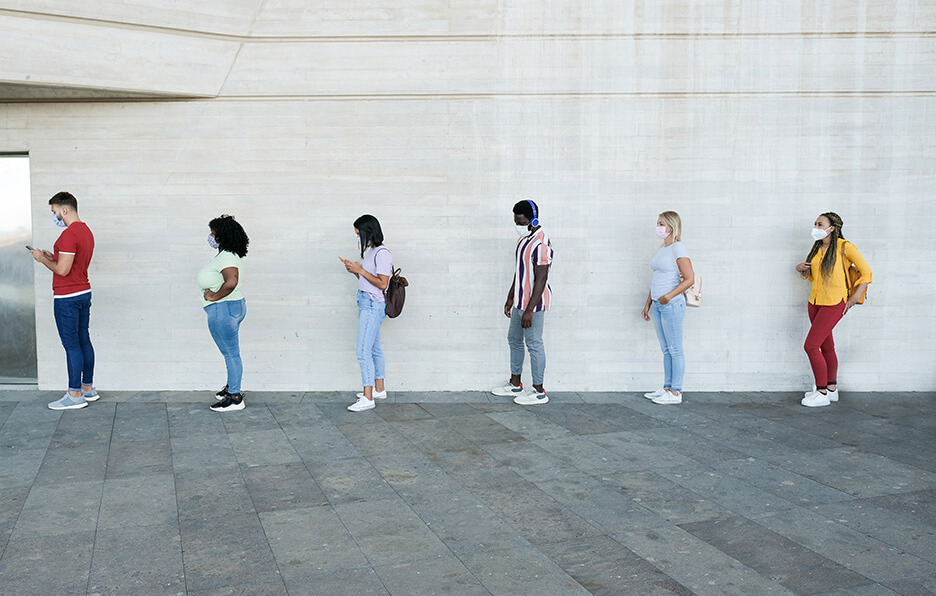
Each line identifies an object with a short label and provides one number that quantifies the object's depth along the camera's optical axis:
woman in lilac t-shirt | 6.96
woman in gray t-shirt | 7.37
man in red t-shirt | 7.09
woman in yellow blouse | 7.40
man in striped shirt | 7.21
